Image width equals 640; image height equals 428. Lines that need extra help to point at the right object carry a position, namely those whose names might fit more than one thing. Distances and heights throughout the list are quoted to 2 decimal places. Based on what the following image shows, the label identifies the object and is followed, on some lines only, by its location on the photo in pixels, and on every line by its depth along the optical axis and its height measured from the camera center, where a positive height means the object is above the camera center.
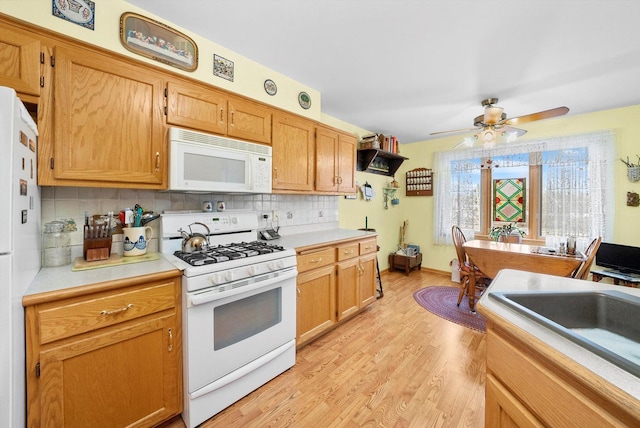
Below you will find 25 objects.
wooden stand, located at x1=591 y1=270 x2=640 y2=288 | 2.66 -0.69
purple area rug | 2.77 -1.16
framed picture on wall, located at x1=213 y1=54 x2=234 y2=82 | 2.02 +1.18
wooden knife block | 1.46 -0.21
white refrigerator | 0.86 -0.14
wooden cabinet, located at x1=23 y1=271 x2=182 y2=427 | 1.06 -0.68
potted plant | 3.59 -0.28
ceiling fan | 2.60 +0.95
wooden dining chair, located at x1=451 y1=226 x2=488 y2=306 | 3.06 -0.65
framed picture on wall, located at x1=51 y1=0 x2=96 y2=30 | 1.40 +1.14
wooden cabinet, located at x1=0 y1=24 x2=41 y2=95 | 1.17 +0.72
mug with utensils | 1.63 -0.18
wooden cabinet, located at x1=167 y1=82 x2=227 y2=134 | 1.68 +0.74
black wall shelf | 3.82 +0.86
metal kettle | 1.75 -0.20
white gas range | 1.43 -0.63
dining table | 2.42 -0.47
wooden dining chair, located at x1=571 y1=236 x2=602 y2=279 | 2.21 -0.44
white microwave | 1.64 +0.35
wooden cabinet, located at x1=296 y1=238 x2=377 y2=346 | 2.17 -0.70
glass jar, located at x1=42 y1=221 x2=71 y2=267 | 1.41 -0.19
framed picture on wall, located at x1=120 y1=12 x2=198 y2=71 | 1.61 +1.16
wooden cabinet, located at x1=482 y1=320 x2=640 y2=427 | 0.54 -0.47
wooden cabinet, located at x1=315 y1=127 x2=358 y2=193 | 2.68 +0.59
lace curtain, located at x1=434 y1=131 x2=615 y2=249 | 3.14 +0.44
